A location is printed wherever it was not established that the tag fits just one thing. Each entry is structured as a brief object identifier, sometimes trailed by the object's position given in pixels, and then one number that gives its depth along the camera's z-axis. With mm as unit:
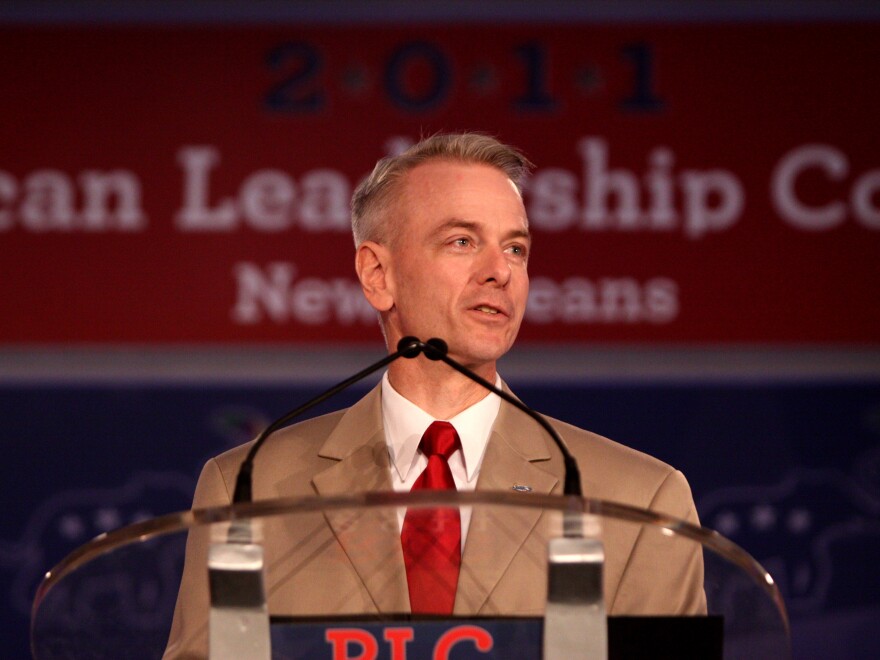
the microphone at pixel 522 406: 6687
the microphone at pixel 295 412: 6690
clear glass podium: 6615
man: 7014
